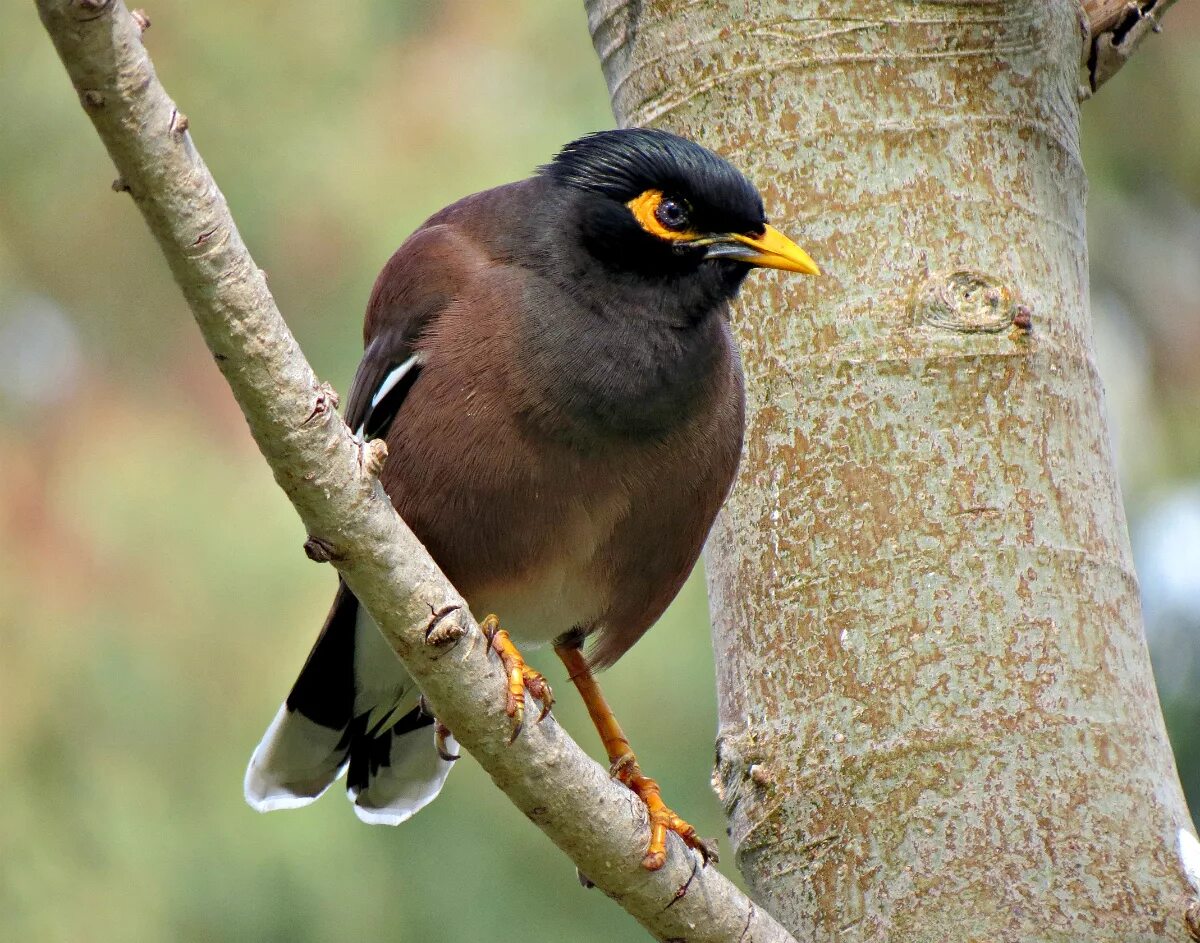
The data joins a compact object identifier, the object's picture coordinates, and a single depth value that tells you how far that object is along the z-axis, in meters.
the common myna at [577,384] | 6.04
